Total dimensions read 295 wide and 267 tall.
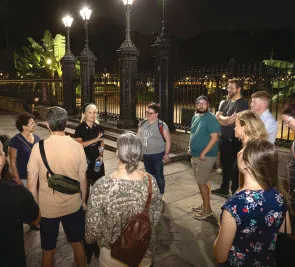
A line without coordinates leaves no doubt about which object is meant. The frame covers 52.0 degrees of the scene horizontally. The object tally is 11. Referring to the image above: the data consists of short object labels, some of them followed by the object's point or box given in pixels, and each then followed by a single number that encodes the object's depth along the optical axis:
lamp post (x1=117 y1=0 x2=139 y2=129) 11.02
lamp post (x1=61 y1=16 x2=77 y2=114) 15.31
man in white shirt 4.72
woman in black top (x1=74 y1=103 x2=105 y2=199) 4.88
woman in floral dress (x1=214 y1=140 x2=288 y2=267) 2.08
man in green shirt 4.86
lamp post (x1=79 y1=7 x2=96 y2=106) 13.75
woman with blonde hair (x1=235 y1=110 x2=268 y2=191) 3.41
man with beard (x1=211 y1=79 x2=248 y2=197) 5.49
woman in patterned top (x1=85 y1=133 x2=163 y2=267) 2.46
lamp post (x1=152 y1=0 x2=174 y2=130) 9.37
